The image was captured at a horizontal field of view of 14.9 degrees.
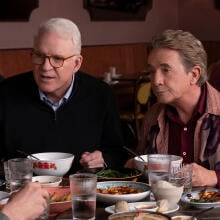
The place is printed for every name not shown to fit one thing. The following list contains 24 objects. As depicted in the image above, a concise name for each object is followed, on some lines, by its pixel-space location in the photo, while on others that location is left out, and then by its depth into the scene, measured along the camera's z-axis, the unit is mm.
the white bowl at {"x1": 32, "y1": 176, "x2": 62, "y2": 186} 2410
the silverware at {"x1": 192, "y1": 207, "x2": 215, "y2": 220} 2206
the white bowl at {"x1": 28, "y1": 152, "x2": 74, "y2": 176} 2489
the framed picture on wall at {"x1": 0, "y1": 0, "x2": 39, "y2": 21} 6111
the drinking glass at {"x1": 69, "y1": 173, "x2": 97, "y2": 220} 2152
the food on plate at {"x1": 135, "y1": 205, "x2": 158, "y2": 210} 2229
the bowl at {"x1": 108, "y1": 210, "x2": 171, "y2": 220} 2109
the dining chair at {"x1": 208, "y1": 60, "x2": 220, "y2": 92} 3393
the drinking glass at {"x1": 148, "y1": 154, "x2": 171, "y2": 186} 2321
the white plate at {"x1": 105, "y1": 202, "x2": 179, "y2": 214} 2195
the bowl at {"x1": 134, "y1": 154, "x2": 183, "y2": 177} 2416
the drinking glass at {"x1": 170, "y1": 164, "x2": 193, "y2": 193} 2323
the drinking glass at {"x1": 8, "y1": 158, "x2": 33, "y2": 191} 2332
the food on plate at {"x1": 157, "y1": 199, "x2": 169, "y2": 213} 2194
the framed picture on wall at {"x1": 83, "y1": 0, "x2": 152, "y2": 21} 7728
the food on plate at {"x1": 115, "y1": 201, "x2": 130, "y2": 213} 2176
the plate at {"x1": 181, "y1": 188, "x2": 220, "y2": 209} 2251
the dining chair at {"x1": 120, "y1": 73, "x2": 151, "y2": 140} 5794
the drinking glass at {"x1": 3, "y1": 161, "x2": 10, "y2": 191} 2393
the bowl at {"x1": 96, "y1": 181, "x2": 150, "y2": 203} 2268
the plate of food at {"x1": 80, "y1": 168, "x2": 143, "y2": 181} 2464
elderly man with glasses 2778
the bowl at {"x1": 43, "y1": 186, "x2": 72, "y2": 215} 2226
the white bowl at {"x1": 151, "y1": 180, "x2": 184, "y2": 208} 2228
